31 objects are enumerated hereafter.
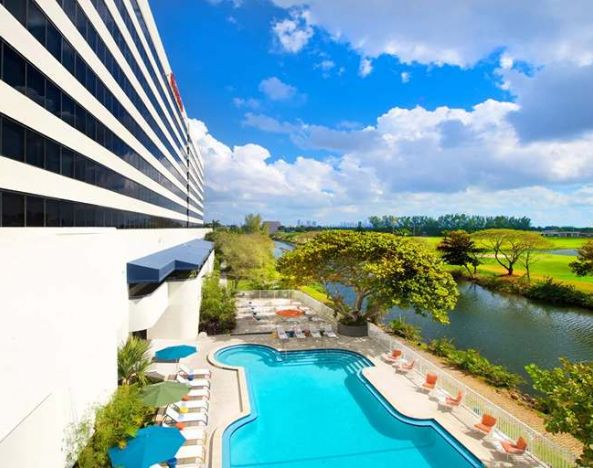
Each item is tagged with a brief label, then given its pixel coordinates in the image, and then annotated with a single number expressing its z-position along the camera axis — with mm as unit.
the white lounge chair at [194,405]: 13242
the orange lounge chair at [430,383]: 15414
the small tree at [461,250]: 57812
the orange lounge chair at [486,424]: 11992
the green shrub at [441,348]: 20359
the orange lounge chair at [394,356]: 18797
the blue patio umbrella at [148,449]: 8859
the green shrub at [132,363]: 13180
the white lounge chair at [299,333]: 22336
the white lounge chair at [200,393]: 14148
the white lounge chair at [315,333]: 22719
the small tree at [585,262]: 37781
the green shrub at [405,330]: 23630
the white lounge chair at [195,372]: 15938
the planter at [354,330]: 22938
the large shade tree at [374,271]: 20172
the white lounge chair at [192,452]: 10641
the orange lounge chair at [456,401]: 13945
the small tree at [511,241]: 49844
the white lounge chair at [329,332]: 22641
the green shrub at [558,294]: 37625
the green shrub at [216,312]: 23422
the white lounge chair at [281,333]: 21980
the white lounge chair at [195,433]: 11484
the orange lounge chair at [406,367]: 17516
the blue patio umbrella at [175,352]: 16156
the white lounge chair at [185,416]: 12406
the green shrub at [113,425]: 9062
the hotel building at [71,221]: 6625
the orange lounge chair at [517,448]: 10797
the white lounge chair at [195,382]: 14938
